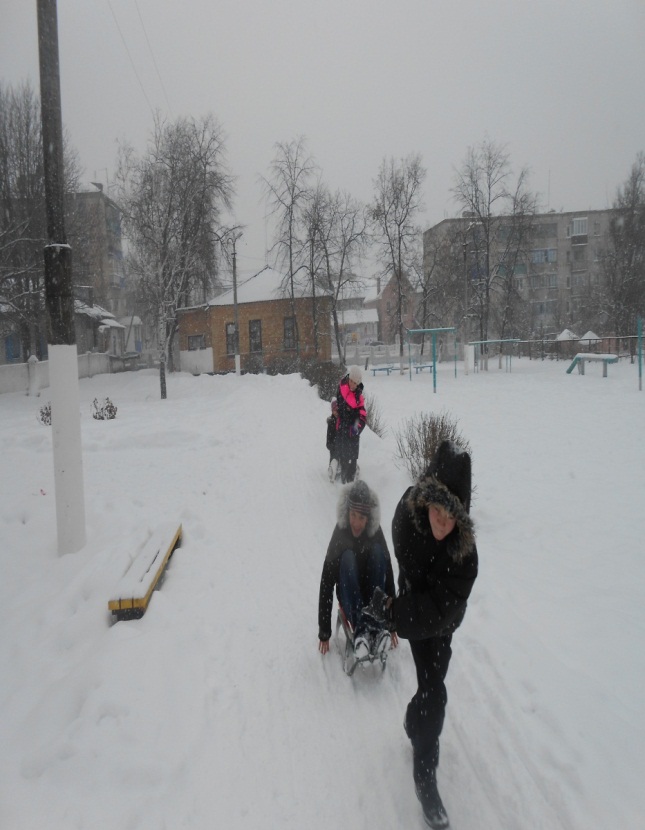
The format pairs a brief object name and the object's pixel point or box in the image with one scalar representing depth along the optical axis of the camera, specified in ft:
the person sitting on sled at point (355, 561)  12.00
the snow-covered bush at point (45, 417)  40.35
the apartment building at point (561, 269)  182.73
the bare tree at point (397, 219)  118.01
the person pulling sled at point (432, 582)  8.02
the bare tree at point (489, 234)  115.44
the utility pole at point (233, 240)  88.17
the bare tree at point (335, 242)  112.68
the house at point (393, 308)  129.08
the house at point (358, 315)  123.03
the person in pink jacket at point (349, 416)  24.50
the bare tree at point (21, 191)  65.16
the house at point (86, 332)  94.75
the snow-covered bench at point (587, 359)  76.64
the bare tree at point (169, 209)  71.15
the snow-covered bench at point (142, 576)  12.71
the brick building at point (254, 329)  109.91
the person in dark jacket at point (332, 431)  25.17
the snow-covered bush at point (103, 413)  43.70
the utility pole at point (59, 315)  15.33
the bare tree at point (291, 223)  109.91
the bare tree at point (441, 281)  130.00
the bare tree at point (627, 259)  107.14
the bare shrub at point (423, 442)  24.45
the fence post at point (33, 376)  73.61
